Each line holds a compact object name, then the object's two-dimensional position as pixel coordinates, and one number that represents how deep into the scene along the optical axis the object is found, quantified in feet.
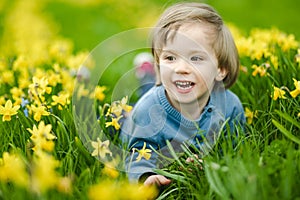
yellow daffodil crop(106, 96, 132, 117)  8.02
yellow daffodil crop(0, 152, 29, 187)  5.19
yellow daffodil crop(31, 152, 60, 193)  4.94
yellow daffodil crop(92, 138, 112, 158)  7.12
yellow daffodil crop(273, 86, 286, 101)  8.04
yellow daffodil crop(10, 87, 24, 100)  9.58
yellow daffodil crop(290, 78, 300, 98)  7.72
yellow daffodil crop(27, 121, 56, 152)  6.11
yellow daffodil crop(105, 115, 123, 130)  7.87
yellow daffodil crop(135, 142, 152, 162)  7.49
